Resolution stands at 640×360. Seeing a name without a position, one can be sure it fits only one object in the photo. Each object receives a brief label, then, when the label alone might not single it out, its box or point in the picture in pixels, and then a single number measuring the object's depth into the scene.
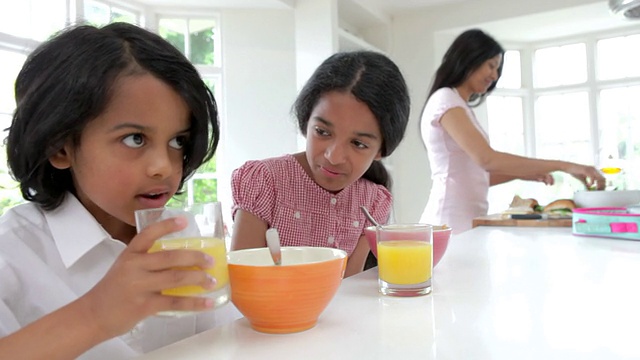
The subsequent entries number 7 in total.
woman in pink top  1.85
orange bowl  0.52
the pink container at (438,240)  0.83
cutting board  1.60
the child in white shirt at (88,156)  0.65
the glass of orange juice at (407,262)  0.70
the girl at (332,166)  1.07
